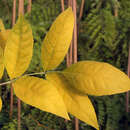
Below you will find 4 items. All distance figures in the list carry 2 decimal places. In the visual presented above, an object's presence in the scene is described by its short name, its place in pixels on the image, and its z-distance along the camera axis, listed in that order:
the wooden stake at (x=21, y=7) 0.77
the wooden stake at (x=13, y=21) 0.80
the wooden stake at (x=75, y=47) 0.75
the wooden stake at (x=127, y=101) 0.87
